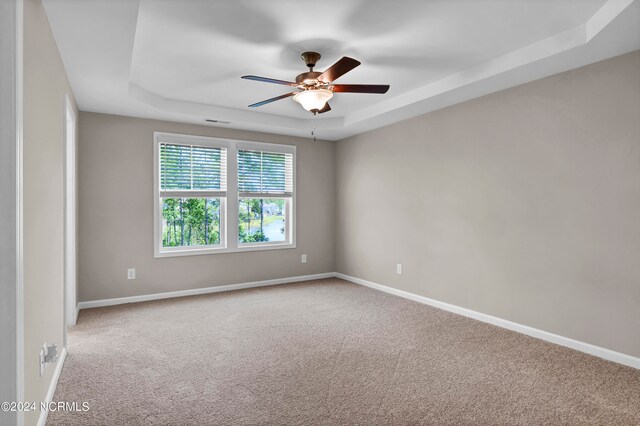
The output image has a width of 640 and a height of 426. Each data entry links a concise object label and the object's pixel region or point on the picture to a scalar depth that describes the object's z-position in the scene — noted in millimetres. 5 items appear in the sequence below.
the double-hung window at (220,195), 4902
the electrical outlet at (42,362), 2009
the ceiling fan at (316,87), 2963
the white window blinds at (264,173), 5473
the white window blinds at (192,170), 4879
